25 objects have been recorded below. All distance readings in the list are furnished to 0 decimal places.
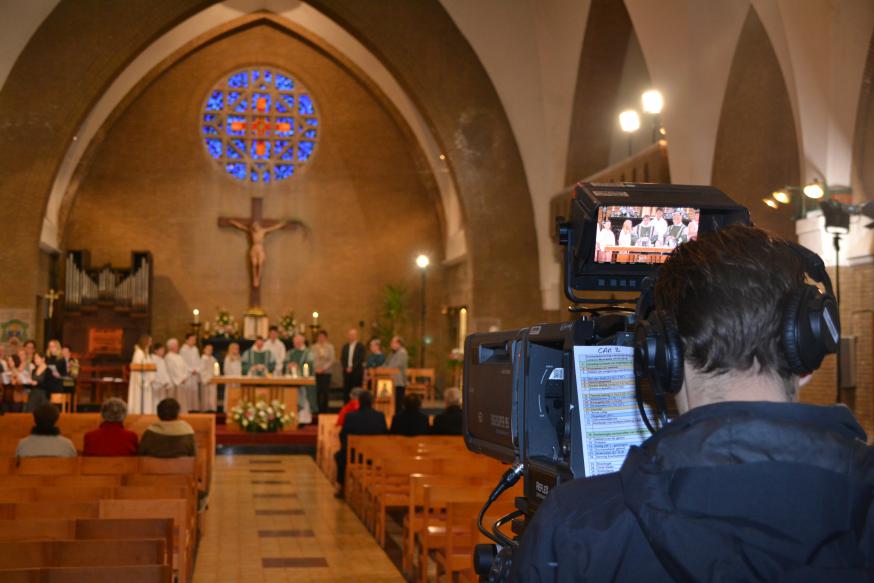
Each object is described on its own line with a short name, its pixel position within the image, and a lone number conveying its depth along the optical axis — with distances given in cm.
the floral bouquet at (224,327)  2333
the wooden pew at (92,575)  378
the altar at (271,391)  1791
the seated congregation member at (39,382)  1755
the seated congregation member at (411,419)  1238
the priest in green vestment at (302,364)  1920
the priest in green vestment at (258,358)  1877
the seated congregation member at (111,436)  866
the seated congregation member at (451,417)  1234
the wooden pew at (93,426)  1058
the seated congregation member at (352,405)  1292
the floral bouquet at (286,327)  2341
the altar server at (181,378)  1989
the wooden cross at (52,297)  2259
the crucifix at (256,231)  2491
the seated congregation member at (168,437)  879
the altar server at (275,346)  1946
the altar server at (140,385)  1938
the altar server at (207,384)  2086
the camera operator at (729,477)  140
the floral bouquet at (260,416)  1698
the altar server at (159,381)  1970
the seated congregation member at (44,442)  818
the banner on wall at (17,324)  1805
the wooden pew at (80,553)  423
